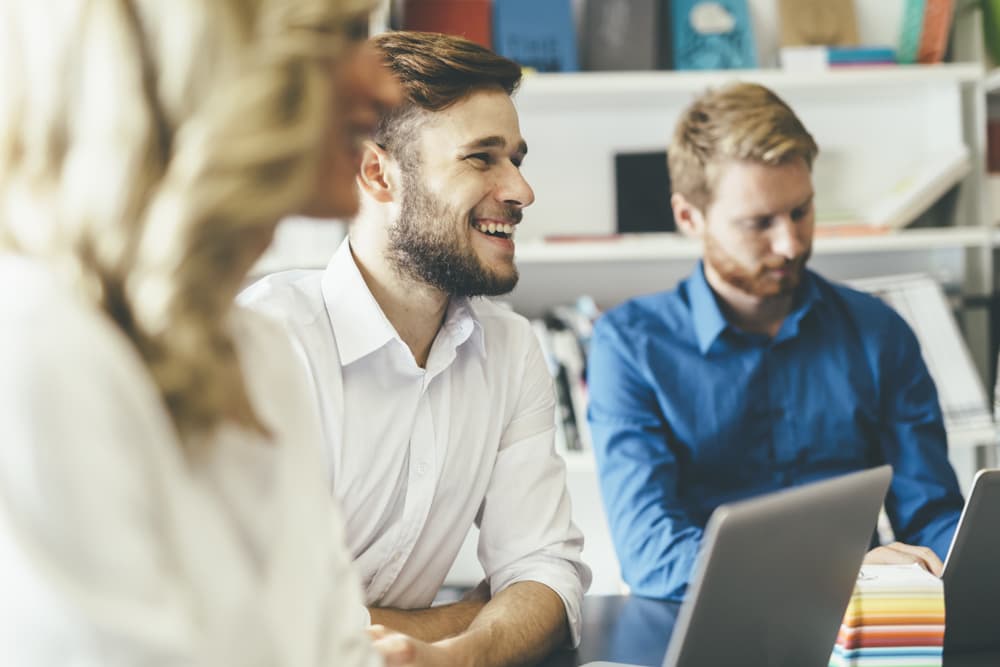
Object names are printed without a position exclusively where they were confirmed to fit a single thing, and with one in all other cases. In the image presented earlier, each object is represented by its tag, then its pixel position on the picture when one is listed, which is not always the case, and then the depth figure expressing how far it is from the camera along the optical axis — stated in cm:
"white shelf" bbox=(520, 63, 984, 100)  247
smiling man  139
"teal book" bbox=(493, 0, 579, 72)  251
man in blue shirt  175
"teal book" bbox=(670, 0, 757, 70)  257
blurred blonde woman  50
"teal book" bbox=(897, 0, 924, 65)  260
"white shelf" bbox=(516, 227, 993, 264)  247
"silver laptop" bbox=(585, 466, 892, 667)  79
